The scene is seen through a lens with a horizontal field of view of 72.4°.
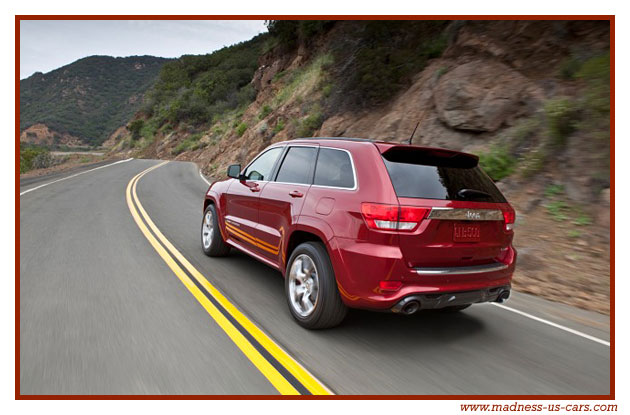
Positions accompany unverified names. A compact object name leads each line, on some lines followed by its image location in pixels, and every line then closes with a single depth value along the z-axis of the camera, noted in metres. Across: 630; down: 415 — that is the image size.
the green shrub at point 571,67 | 9.33
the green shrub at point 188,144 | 43.24
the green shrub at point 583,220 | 6.51
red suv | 3.42
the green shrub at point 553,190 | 7.44
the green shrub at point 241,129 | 27.28
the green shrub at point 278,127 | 20.98
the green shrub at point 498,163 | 8.74
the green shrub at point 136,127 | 59.09
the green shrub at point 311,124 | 16.78
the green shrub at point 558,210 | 6.90
